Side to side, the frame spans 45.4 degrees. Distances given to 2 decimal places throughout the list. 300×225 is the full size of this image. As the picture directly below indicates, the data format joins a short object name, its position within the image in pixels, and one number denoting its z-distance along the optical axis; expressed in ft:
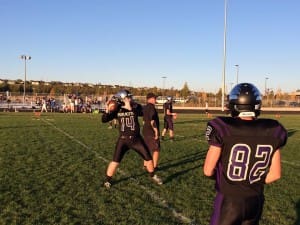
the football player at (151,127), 30.01
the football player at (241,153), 10.07
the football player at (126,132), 25.20
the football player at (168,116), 52.18
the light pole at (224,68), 130.17
